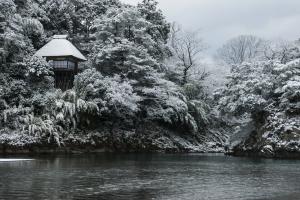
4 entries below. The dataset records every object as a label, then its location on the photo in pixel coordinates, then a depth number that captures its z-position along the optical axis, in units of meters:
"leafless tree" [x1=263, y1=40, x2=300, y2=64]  39.06
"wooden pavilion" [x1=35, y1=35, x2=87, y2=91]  42.97
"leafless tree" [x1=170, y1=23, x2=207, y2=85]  53.01
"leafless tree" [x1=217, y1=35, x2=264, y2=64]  67.25
